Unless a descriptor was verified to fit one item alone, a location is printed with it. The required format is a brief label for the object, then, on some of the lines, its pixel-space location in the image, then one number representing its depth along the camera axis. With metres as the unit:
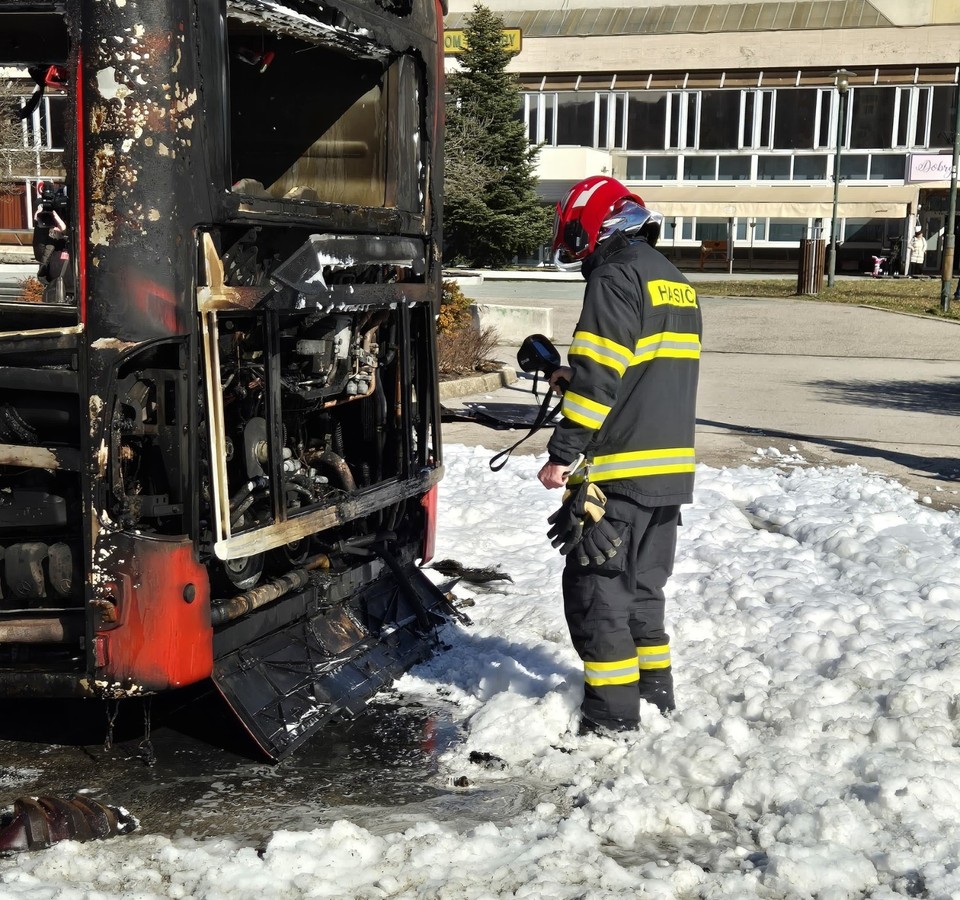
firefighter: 4.32
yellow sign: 43.34
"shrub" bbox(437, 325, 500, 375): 14.22
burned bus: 3.83
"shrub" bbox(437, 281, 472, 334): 14.05
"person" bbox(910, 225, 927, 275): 43.88
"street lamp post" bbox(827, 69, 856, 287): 33.72
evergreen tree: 40.50
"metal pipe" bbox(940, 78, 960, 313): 25.27
